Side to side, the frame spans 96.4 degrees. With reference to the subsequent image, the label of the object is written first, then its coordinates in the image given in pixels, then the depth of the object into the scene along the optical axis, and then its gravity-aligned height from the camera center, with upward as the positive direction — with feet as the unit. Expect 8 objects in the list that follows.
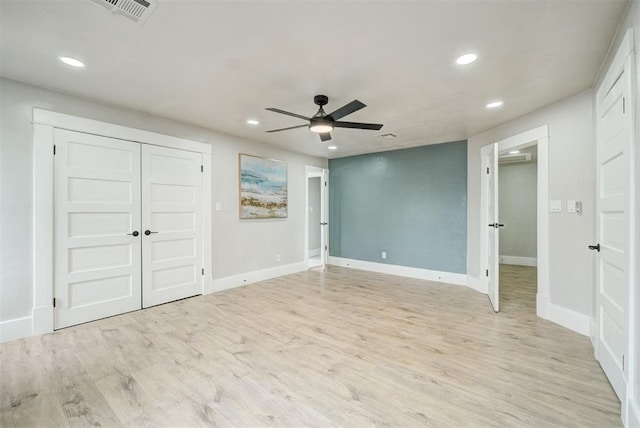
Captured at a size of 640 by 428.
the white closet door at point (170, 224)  12.39 -0.46
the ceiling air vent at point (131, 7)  5.61 +4.17
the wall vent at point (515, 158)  19.41 +4.01
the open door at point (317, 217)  22.24 -0.23
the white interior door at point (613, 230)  5.78 -0.34
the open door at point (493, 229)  12.07 -0.62
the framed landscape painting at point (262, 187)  16.37 +1.66
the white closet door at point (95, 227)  10.18 -0.49
